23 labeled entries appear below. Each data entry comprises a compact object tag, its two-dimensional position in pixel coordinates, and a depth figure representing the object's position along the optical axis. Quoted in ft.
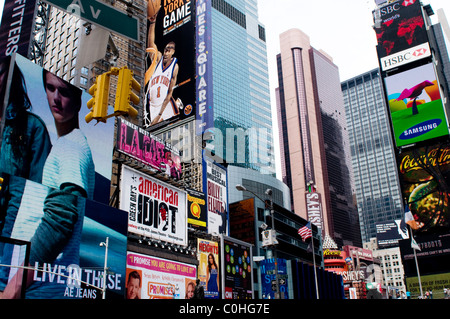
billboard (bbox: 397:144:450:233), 320.91
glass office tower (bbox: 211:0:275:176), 508.94
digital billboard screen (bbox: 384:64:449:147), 331.98
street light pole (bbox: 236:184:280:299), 84.12
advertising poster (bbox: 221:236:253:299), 210.59
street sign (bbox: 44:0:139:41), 26.12
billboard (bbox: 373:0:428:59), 361.10
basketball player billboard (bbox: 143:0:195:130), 361.71
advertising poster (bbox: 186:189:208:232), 211.00
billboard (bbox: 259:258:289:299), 245.04
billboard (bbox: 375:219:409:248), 571.73
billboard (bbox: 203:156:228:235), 226.38
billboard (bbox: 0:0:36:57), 206.59
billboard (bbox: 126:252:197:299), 156.56
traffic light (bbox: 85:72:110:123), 30.12
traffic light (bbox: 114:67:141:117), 29.40
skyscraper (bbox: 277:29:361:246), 531.29
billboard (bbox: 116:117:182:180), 171.01
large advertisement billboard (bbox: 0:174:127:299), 122.93
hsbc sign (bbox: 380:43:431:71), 353.92
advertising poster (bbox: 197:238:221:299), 196.75
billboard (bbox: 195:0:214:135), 351.46
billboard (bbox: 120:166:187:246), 165.58
